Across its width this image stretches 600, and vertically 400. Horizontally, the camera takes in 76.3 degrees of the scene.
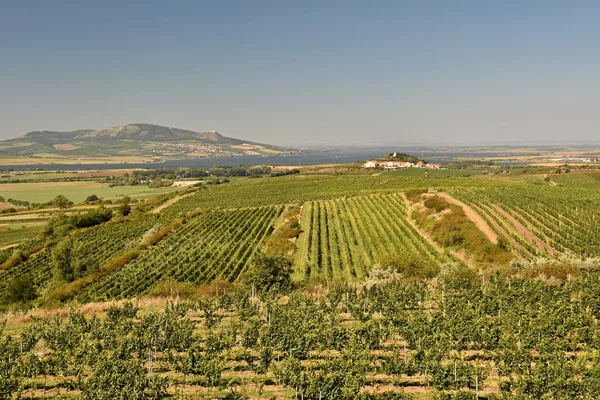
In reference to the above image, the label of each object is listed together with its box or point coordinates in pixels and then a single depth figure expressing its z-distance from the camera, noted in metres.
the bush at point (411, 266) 42.34
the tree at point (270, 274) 41.89
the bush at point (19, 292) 47.38
